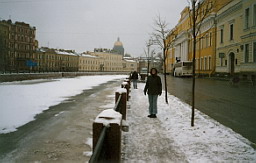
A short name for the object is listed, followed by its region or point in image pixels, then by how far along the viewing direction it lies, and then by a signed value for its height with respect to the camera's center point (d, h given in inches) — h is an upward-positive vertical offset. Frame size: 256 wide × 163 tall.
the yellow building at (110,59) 5147.6 +321.7
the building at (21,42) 2602.4 +388.4
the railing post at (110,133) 117.6 -31.4
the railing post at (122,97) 273.0 -29.6
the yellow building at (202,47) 1528.3 +220.1
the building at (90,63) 4462.6 +213.9
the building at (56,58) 3430.1 +240.2
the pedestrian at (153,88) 309.1 -20.0
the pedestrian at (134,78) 772.6 -17.8
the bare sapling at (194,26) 261.4 +55.8
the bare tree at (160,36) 525.1 +93.1
